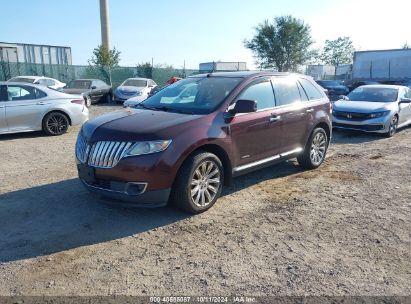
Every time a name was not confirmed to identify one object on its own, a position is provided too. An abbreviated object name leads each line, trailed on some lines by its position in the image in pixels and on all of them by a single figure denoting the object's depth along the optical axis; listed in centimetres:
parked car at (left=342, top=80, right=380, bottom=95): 2369
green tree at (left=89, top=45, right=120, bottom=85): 3491
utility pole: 4088
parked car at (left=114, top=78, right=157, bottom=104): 2042
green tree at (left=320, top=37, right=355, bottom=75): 8862
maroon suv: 427
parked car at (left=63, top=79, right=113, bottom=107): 1975
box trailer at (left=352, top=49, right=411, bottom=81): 2311
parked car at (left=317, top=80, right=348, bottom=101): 2492
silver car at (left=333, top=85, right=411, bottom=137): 1057
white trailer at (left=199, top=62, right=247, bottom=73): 3497
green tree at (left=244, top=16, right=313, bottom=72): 4684
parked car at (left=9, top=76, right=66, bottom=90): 1959
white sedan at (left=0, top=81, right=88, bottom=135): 929
